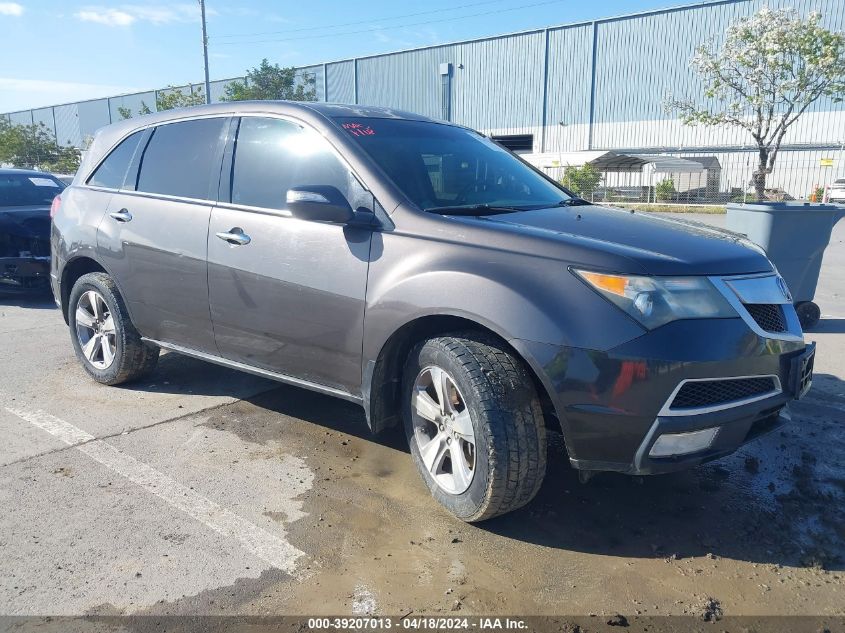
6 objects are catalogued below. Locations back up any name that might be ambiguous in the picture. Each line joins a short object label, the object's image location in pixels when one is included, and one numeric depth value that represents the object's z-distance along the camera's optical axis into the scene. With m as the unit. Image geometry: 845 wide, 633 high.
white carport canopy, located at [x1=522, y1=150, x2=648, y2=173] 31.38
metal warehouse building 30.97
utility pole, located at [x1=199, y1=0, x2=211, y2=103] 31.33
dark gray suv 2.63
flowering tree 25.66
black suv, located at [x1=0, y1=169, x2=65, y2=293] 8.03
